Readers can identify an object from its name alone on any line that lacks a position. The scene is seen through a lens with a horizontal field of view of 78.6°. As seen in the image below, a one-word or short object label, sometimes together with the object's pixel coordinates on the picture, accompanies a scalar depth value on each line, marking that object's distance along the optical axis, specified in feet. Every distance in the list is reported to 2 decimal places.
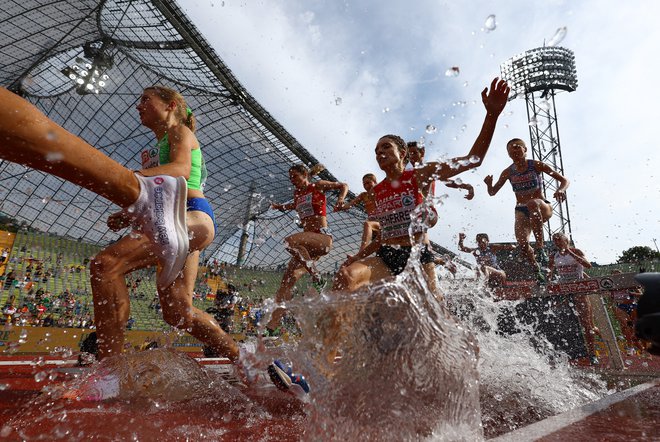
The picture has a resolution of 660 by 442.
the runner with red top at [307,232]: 16.74
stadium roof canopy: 59.72
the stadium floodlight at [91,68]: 70.64
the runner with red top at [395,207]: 10.21
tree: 149.84
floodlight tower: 79.66
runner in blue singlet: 19.34
